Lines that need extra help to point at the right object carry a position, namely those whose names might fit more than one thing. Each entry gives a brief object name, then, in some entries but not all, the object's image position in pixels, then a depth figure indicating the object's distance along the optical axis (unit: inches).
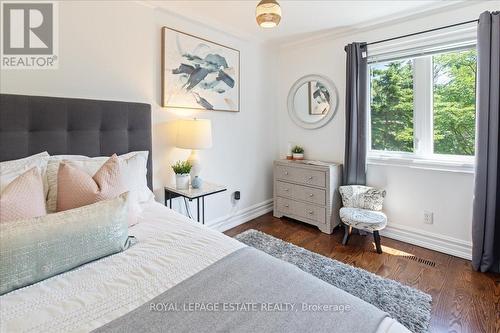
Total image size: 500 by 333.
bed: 30.9
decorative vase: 96.3
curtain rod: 92.3
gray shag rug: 65.8
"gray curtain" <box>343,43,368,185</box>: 113.1
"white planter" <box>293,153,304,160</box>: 138.4
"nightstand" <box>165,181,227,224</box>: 90.0
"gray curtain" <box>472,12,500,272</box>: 82.5
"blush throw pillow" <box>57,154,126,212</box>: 53.7
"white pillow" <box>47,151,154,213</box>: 57.7
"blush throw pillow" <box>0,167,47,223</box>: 42.9
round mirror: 128.6
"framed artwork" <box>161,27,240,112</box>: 97.4
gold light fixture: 57.7
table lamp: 94.8
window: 97.4
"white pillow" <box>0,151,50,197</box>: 51.2
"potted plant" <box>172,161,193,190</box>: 95.7
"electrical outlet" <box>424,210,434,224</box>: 104.3
